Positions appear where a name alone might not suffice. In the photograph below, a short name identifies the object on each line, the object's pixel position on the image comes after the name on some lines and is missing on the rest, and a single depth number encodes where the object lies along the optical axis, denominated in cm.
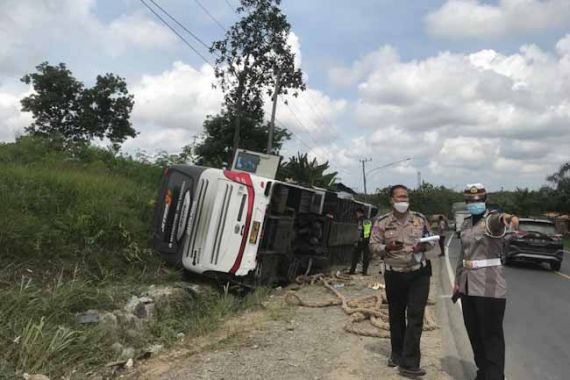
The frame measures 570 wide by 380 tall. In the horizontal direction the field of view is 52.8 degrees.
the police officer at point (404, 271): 552
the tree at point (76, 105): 2919
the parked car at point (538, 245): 1862
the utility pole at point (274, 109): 2347
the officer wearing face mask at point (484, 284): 501
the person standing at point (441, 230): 2012
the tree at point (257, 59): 2183
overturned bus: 927
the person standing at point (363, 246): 1450
